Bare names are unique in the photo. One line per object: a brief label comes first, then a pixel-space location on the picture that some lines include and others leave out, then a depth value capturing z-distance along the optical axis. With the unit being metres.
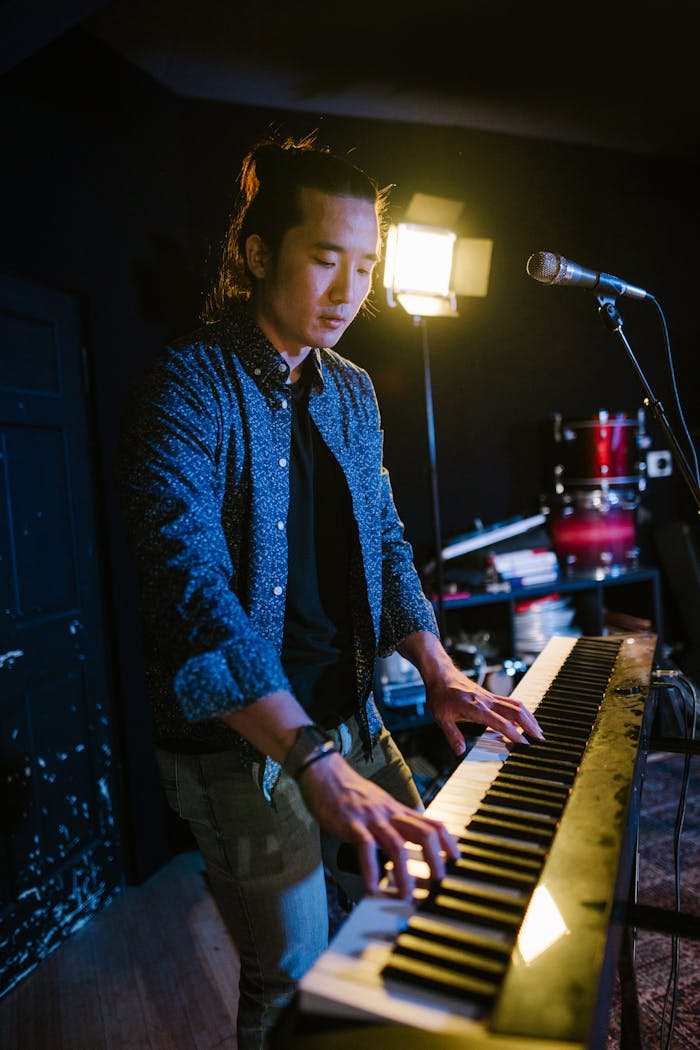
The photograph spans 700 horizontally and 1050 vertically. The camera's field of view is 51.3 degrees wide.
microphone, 1.45
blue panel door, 2.56
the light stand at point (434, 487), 3.46
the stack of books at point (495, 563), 3.80
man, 1.02
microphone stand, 1.56
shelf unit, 3.56
